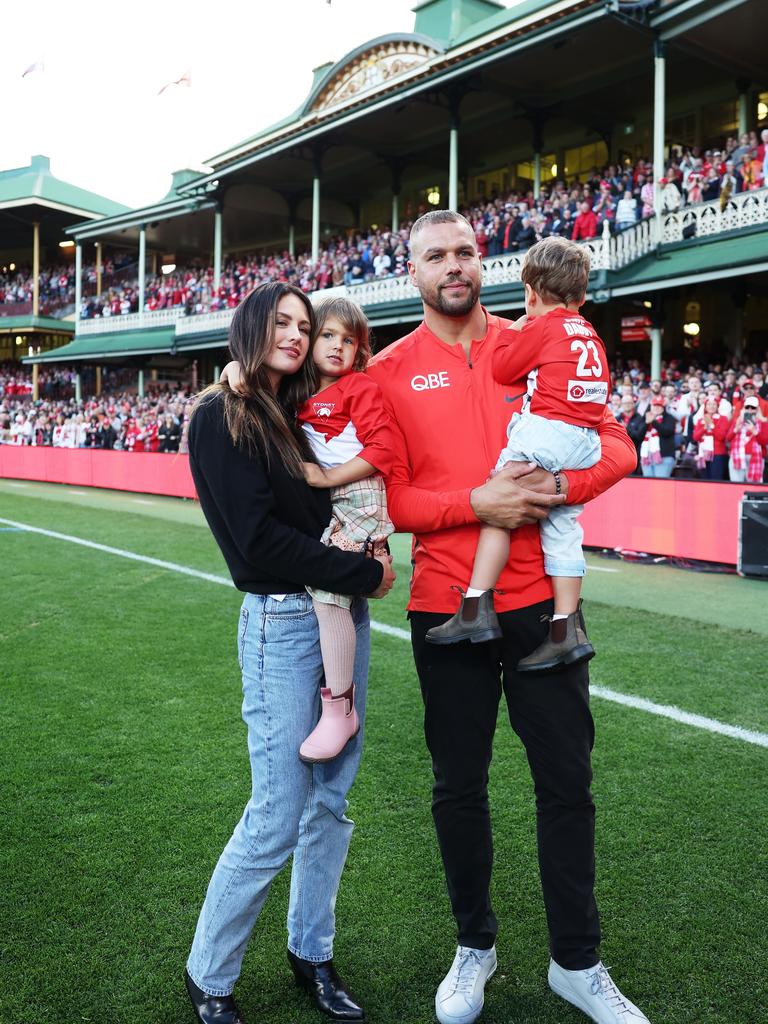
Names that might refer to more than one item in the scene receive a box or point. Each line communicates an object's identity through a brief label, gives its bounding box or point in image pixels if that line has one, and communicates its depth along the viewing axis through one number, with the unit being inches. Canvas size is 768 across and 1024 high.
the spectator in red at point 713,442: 490.6
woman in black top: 101.7
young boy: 109.9
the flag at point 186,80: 1348.4
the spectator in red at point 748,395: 485.1
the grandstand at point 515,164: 688.4
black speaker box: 388.2
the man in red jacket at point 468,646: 109.4
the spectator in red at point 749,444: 471.5
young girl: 106.0
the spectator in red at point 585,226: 724.7
